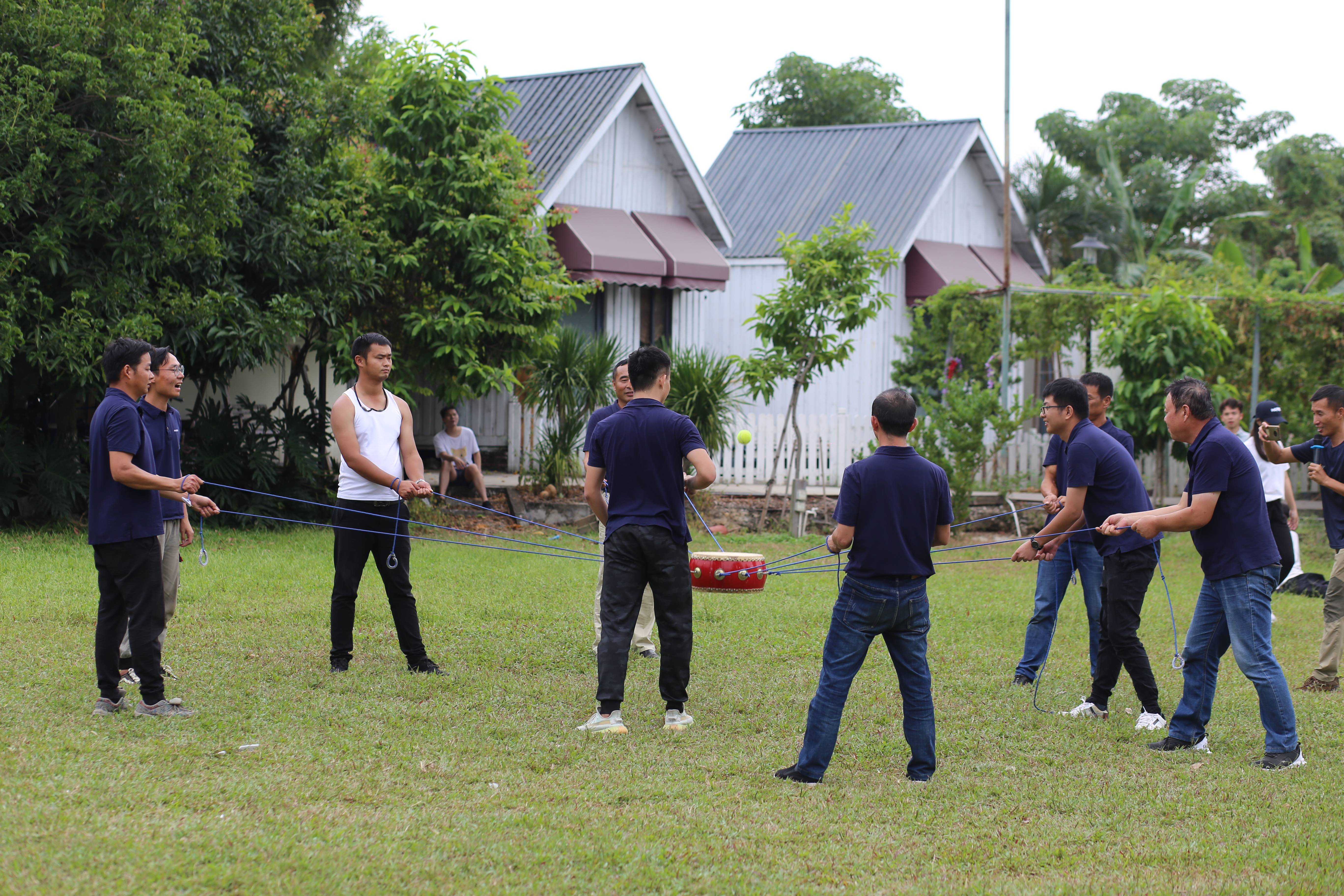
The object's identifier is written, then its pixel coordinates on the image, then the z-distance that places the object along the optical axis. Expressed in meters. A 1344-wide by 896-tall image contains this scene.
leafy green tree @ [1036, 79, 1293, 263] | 38.75
